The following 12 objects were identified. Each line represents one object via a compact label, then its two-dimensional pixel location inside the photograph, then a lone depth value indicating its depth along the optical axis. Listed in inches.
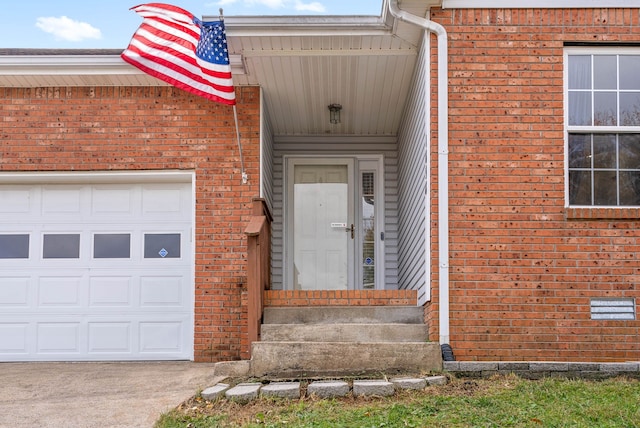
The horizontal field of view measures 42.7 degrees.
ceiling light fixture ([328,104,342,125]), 414.3
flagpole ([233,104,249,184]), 361.2
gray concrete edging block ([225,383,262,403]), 249.3
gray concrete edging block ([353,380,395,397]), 253.9
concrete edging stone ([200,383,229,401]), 253.6
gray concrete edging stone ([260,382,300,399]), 252.8
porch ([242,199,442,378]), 281.9
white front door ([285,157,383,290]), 446.3
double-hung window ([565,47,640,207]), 305.7
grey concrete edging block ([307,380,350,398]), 253.4
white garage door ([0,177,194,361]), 374.0
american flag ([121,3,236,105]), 313.9
